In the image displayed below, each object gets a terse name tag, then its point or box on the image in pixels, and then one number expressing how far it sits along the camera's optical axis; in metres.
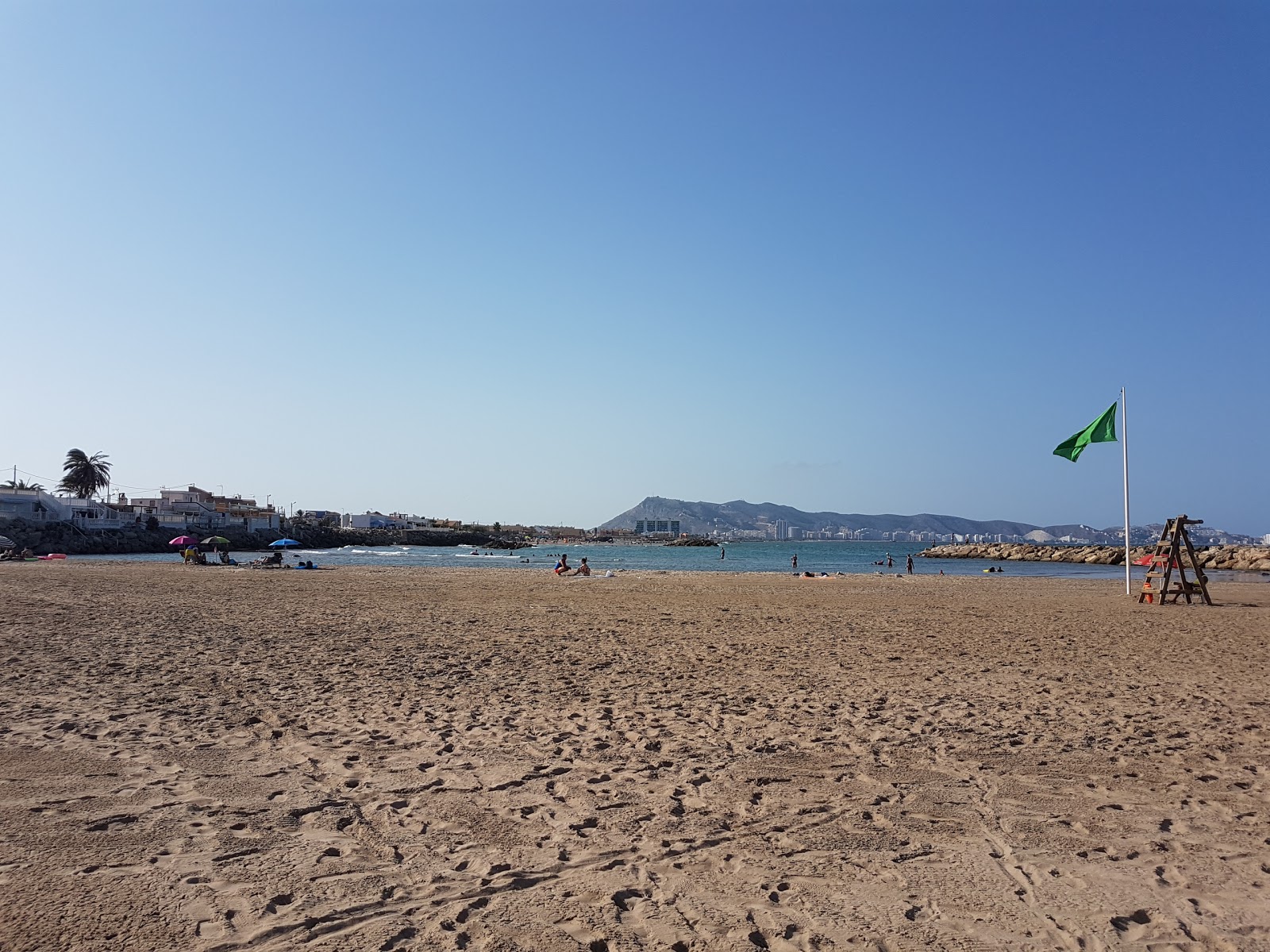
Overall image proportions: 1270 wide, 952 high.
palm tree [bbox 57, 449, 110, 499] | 91.69
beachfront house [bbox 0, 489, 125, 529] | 71.56
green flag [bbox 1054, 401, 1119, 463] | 20.56
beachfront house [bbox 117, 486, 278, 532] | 93.56
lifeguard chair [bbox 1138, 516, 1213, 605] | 18.23
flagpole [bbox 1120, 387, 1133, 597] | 19.92
